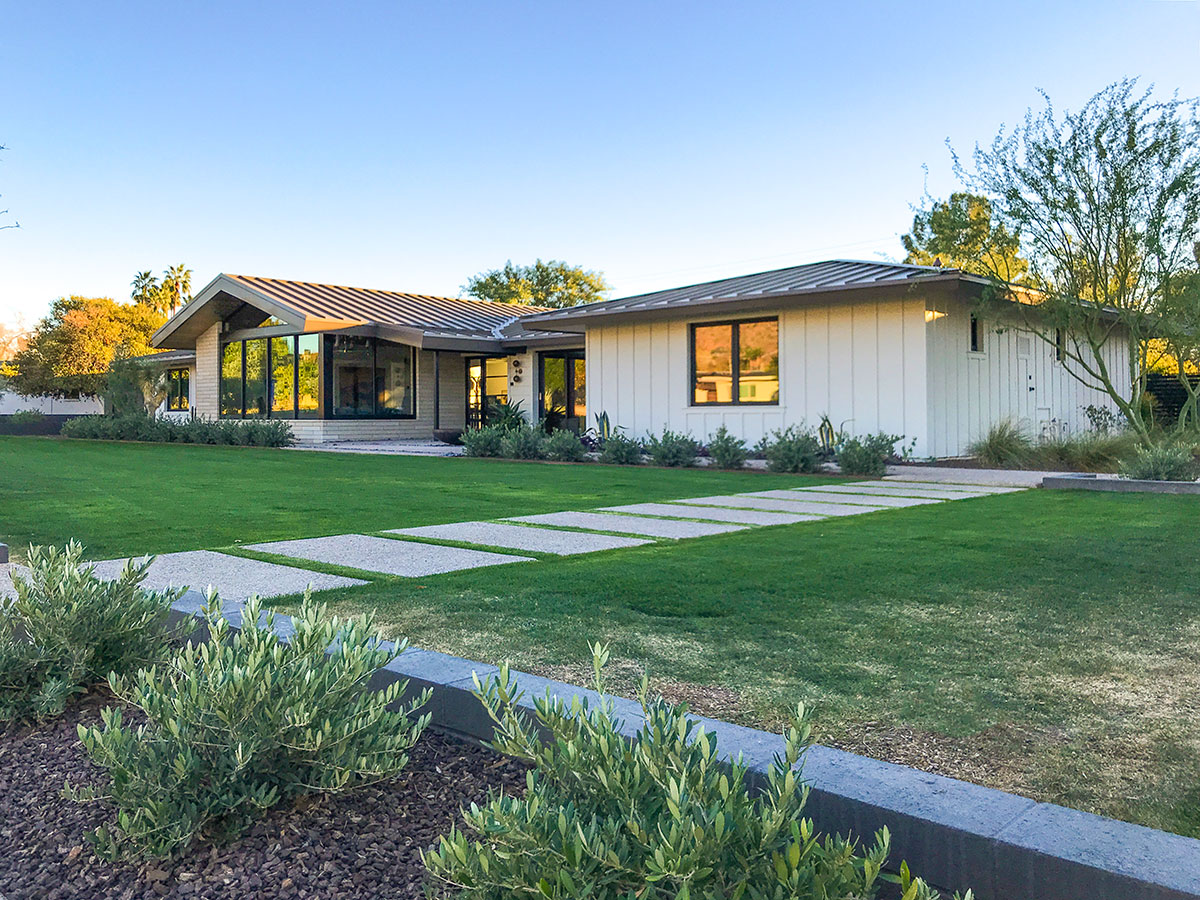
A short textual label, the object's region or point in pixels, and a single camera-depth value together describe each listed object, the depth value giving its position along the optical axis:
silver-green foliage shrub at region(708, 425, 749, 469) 12.34
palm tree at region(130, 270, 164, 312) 61.47
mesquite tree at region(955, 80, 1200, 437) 10.05
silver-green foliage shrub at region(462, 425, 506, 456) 15.29
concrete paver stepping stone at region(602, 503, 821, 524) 6.89
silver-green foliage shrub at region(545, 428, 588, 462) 14.19
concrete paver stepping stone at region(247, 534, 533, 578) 4.83
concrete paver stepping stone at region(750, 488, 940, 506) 8.17
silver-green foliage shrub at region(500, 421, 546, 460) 14.72
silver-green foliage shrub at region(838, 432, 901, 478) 11.36
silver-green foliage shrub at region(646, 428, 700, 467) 13.05
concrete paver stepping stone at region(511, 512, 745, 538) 6.25
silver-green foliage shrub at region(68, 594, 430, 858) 1.86
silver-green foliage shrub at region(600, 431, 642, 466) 13.83
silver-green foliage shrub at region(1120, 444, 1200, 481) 9.23
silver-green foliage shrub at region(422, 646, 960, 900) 1.27
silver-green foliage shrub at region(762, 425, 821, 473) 11.89
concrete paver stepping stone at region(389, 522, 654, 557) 5.54
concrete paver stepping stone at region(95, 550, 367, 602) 4.19
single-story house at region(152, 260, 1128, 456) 13.62
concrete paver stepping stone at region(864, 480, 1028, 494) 9.34
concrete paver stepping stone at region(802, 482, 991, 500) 8.77
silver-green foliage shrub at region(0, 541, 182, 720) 2.63
